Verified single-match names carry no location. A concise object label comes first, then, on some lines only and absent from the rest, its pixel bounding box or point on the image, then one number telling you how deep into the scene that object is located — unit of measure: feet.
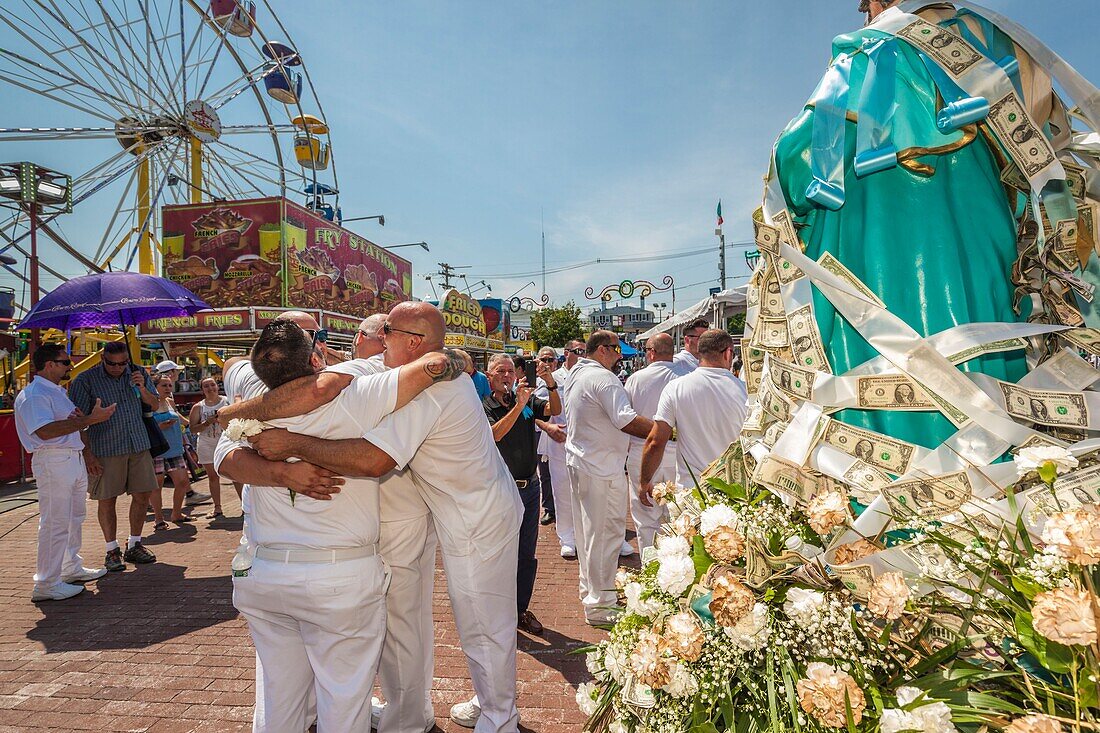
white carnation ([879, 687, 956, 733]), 3.24
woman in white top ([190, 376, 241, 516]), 23.68
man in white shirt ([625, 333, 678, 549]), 16.33
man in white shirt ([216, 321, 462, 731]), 7.19
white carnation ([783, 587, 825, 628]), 4.11
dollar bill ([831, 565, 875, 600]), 4.12
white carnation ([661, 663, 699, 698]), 4.31
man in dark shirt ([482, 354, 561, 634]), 13.56
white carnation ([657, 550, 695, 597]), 4.47
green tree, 152.87
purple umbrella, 18.98
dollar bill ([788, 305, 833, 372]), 5.13
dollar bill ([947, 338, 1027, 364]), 4.49
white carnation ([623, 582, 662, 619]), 4.86
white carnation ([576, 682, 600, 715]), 5.24
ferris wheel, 59.72
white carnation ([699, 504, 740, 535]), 4.51
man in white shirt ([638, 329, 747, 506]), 13.16
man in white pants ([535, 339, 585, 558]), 17.51
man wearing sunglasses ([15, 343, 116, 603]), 15.85
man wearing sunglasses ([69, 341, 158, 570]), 18.15
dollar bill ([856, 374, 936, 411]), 4.60
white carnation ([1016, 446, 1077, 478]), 3.60
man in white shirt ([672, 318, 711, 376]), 18.62
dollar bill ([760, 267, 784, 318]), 5.67
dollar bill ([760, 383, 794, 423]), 5.45
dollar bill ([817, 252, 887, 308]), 4.89
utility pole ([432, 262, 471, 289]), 140.56
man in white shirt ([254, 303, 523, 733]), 8.52
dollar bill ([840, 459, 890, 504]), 4.49
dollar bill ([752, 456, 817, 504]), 4.81
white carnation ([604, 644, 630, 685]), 4.66
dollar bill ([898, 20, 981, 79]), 4.92
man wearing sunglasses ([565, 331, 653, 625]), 13.88
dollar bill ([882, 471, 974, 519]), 4.22
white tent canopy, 30.37
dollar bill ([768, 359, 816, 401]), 5.16
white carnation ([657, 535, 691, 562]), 4.66
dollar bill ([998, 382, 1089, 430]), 4.35
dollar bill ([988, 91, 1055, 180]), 4.69
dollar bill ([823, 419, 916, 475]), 4.51
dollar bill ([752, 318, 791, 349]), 5.48
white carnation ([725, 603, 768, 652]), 4.18
